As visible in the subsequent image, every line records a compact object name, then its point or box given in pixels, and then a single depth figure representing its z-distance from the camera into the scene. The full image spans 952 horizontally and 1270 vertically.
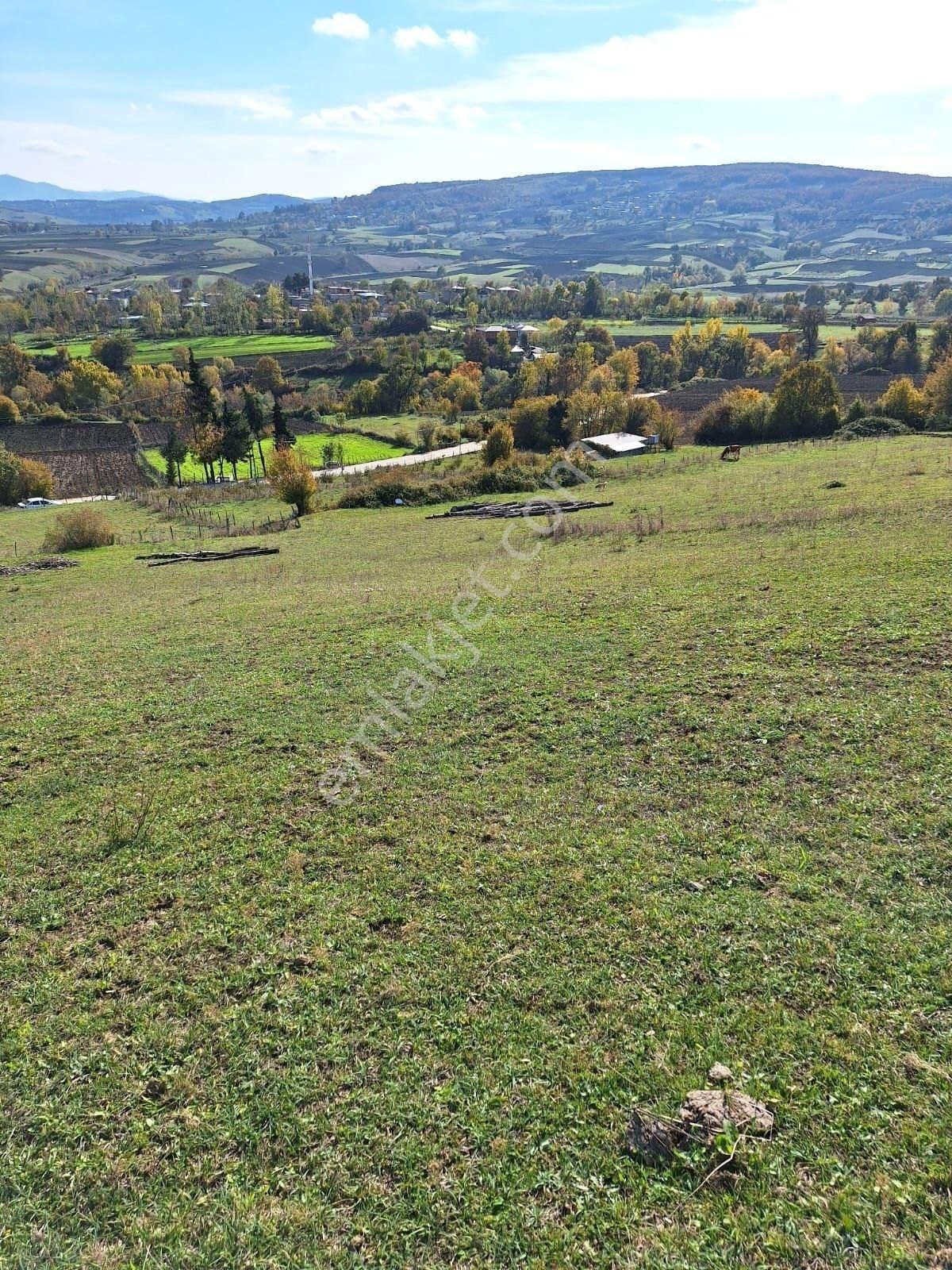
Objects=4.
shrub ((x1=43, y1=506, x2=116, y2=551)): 39.69
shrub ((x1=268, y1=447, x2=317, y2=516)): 49.53
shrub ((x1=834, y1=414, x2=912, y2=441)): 55.66
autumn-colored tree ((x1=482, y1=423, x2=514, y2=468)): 57.91
